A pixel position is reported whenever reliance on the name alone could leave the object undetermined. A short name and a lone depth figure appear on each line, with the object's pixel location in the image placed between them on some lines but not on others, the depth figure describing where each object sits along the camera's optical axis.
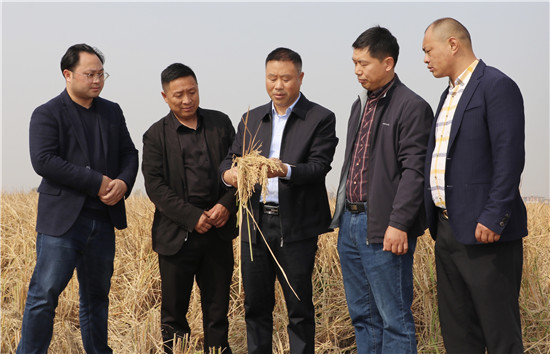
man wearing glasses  3.76
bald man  2.91
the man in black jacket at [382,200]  3.20
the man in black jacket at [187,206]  3.95
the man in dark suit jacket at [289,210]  3.62
